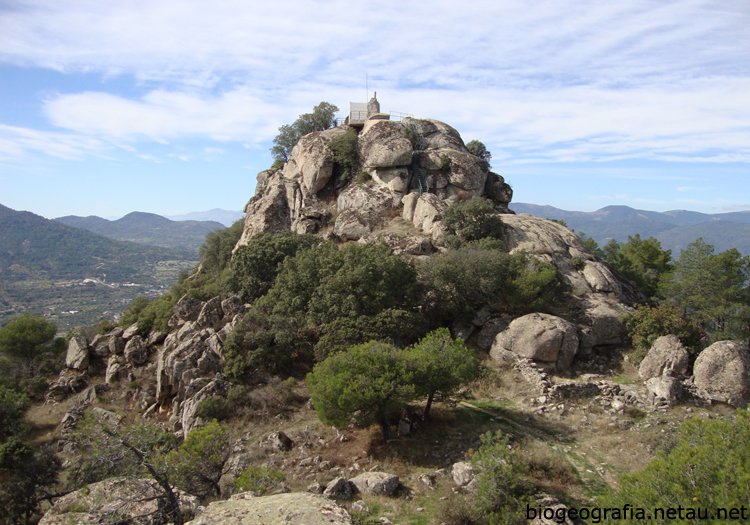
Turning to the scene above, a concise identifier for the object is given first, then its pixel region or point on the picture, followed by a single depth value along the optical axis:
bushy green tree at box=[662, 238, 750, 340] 29.61
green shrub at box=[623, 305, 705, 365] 22.95
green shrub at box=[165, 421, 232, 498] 13.89
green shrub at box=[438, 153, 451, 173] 40.85
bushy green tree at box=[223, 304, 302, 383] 23.94
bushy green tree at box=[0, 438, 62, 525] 16.55
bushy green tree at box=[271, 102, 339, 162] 54.03
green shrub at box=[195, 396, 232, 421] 21.11
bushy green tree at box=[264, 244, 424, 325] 24.42
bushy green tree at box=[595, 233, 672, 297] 40.44
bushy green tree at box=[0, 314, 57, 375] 35.97
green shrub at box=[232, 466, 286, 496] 13.27
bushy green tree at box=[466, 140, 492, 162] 50.88
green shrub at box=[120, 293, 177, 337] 31.36
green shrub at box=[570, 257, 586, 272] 31.03
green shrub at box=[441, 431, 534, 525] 12.27
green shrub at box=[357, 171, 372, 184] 41.77
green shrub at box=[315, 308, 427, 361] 22.56
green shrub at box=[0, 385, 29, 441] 23.31
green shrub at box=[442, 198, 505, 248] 32.78
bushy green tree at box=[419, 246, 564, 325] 26.09
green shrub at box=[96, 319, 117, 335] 35.56
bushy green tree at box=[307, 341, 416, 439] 16.33
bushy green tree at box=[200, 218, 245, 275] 45.19
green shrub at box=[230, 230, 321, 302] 32.31
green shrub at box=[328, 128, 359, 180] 43.12
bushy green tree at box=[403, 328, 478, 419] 17.59
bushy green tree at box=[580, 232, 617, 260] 49.42
